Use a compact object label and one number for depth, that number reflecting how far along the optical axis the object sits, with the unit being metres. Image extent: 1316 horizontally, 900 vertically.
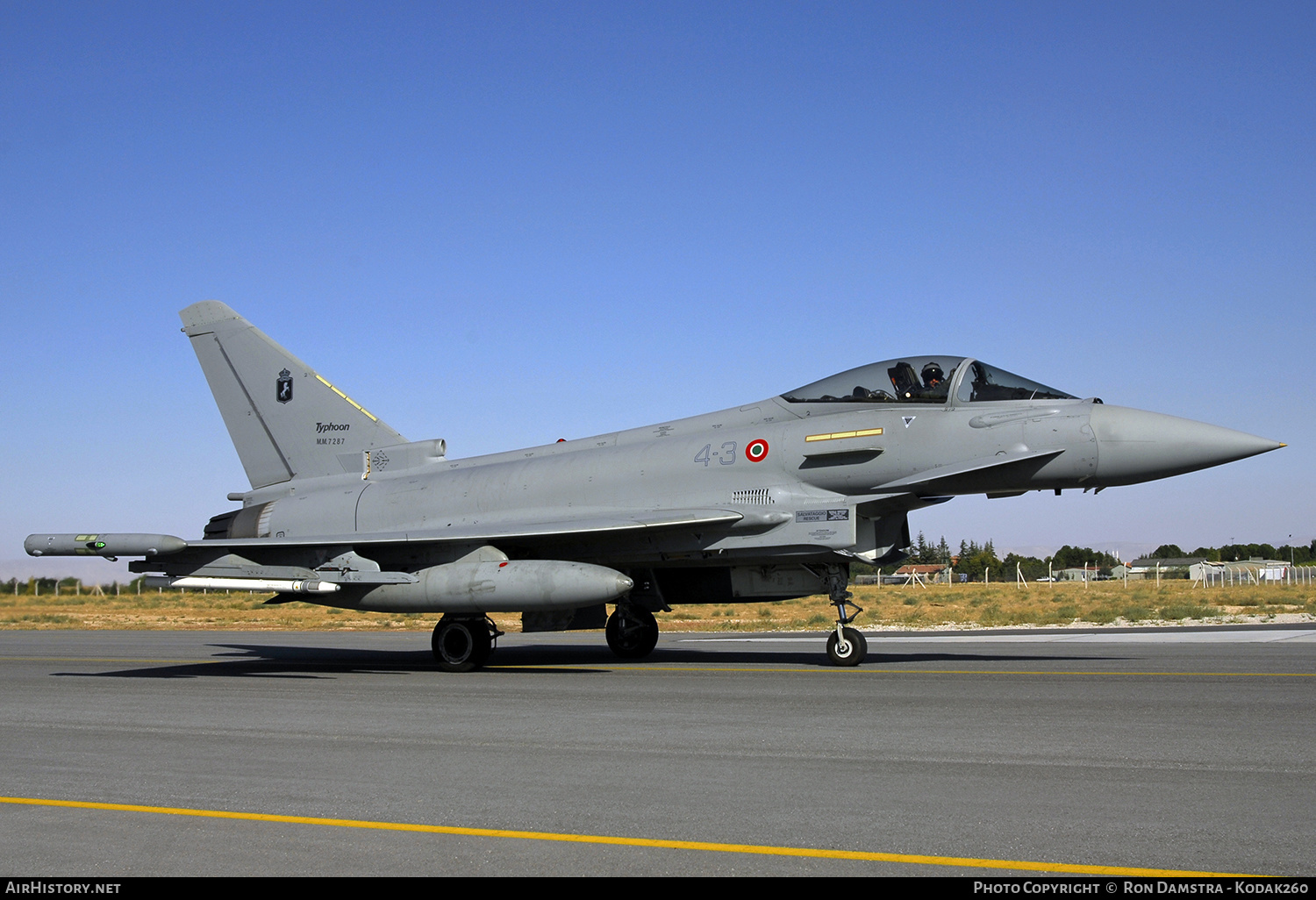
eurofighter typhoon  13.09
